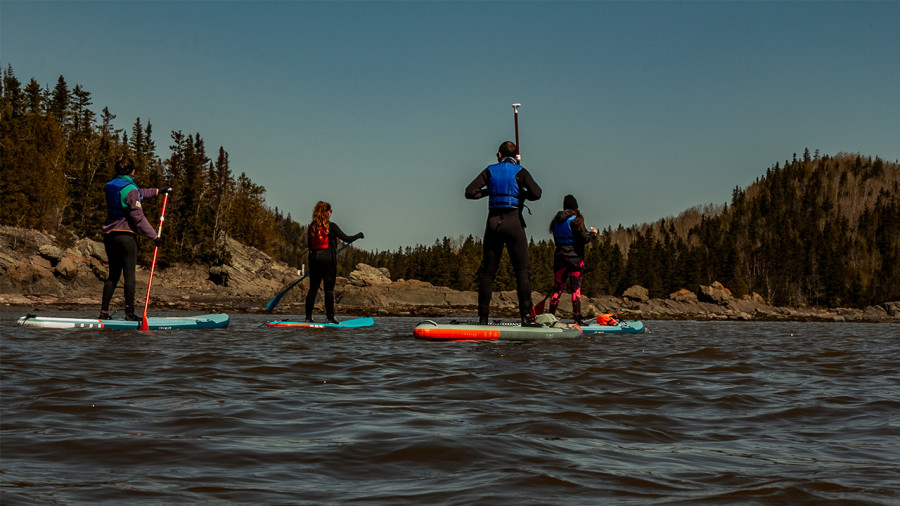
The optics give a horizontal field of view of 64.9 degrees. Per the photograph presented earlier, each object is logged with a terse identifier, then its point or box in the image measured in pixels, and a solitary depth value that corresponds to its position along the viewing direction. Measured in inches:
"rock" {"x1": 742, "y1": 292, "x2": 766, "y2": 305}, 4402.1
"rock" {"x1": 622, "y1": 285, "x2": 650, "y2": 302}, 3452.3
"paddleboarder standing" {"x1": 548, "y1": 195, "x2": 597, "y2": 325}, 543.5
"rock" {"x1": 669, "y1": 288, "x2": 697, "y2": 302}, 3754.9
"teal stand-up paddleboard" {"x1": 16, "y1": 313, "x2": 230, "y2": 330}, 452.8
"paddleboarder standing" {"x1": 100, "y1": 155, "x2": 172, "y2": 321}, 476.1
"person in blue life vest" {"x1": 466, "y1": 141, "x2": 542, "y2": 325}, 423.8
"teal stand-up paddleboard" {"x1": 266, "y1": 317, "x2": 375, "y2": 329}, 536.7
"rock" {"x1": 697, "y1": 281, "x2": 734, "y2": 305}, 3732.8
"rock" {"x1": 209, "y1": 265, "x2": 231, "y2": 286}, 2974.9
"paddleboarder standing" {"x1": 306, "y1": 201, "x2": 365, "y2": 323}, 565.6
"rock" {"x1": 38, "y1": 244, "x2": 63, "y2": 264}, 2132.1
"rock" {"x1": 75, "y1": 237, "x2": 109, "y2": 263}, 2596.0
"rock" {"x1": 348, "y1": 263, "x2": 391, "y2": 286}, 3833.7
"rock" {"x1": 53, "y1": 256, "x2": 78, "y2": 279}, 2054.6
